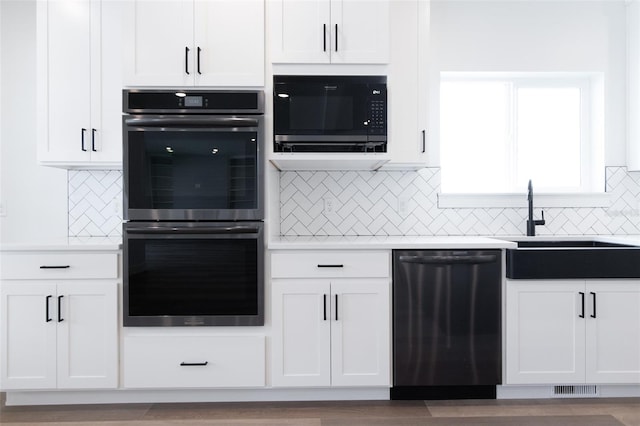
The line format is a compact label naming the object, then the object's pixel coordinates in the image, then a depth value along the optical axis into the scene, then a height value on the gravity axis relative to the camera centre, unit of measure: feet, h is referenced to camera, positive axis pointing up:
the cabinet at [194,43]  7.81 +3.12
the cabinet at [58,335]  7.58 -2.18
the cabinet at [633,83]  9.70 +3.00
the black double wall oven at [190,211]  7.67 +0.03
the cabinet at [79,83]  8.25 +2.52
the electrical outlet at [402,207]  10.02 +0.14
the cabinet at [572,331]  7.85 -2.16
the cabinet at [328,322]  7.75 -1.97
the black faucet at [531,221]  9.74 -0.18
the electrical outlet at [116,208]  9.81 +0.10
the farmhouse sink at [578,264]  7.82 -0.92
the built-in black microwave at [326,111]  7.91 +1.89
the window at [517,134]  10.46 +1.96
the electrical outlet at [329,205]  9.93 +0.18
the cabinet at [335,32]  7.95 +3.39
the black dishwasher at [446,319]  7.79 -1.93
